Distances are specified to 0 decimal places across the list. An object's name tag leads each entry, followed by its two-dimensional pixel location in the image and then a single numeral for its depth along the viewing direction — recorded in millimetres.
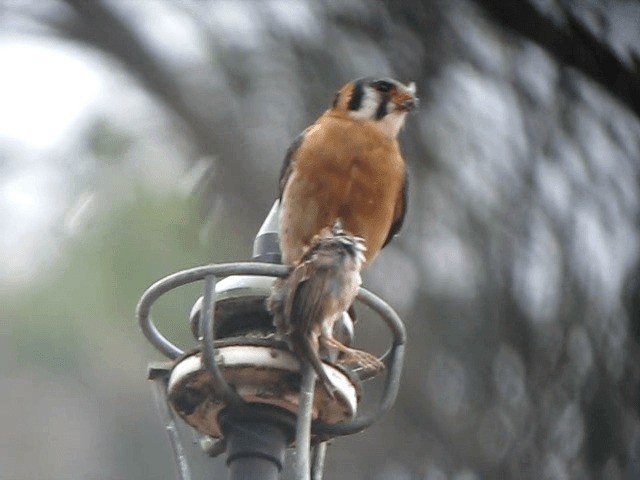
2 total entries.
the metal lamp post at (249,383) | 6528
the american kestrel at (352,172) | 6830
